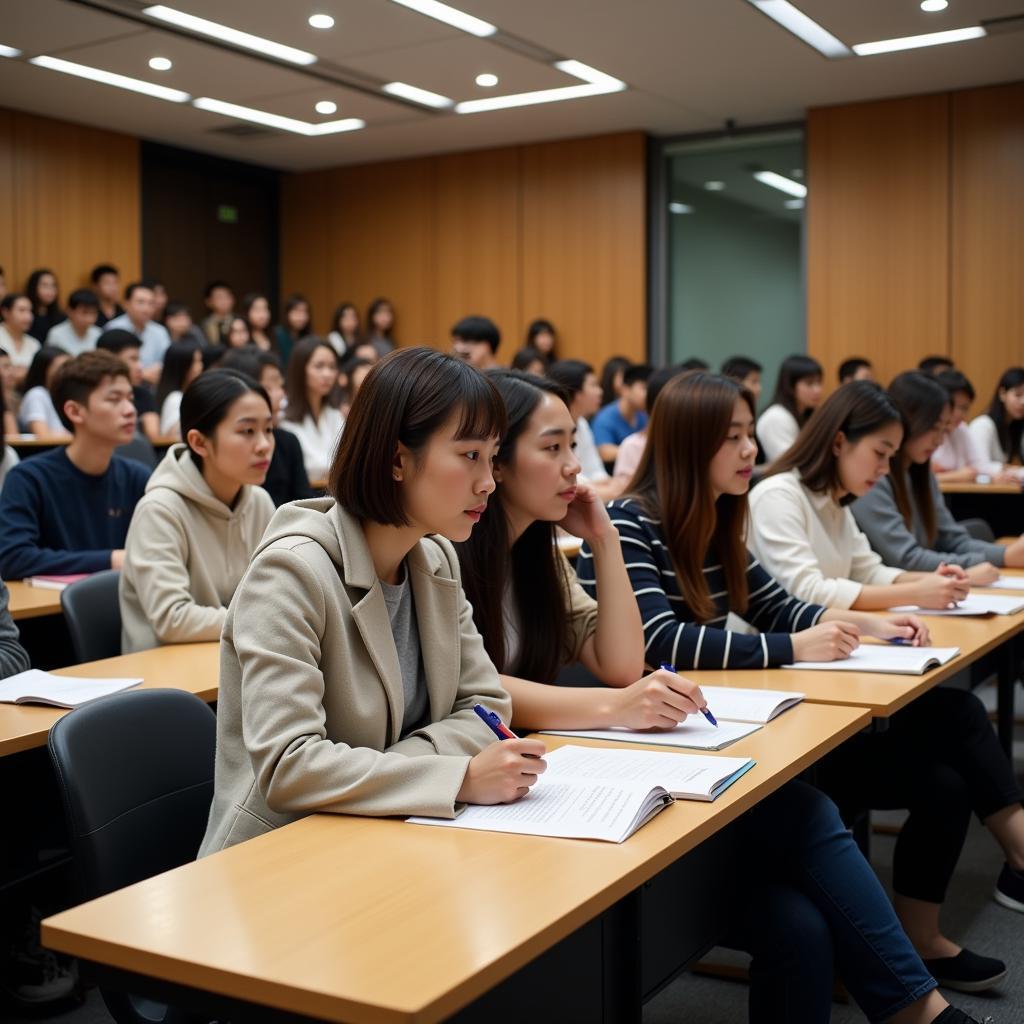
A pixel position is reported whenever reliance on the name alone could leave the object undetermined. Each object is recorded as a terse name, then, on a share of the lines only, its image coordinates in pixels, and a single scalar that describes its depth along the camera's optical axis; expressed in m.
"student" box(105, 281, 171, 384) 9.43
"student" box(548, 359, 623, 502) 6.81
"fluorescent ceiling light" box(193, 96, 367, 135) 8.84
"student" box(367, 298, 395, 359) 10.91
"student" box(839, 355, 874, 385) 8.68
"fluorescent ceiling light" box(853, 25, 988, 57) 7.17
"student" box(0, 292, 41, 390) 8.60
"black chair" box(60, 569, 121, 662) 2.82
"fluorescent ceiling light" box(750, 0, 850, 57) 6.69
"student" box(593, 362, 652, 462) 7.93
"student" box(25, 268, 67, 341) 9.20
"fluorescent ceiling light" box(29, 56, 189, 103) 7.79
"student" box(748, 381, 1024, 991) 2.64
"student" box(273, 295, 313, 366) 10.61
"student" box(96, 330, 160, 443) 7.18
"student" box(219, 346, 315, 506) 4.63
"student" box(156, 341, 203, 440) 6.84
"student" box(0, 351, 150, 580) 3.51
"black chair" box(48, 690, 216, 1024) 1.60
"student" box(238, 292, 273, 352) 10.17
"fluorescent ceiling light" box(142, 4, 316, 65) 6.77
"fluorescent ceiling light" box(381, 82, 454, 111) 8.33
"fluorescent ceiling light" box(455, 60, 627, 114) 7.90
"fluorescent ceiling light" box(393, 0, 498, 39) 6.52
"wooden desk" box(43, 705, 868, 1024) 1.05
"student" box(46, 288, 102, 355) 9.05
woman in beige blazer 1.52
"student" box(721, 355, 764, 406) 7.96
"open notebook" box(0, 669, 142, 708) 2.14
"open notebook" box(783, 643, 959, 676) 2.43
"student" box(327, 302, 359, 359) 10.74
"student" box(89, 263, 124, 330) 9.60
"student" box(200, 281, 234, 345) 10.32
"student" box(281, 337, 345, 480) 6.33
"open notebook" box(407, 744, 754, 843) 1.46
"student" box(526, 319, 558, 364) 10.12
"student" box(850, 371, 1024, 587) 3.86
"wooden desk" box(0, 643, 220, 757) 1.96
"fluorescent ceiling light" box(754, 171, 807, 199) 9.52
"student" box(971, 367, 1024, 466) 7.60
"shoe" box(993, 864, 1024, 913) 3.02
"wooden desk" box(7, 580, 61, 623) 3.03
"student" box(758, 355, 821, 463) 7.93
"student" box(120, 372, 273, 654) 2.83
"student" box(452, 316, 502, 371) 7.30
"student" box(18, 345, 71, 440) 7.20
